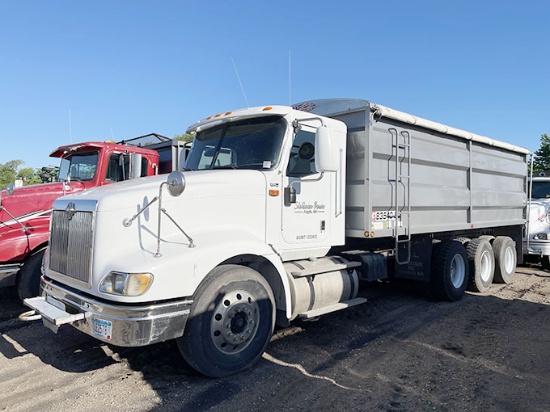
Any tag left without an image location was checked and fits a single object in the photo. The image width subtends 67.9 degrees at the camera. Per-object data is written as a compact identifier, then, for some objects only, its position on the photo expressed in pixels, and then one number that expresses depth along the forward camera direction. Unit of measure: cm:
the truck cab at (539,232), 971
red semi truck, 558
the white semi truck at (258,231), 346
